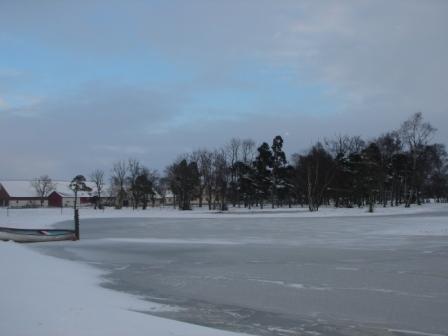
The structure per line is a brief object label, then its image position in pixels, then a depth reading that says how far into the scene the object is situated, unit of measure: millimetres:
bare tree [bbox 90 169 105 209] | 128500
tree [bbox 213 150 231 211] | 92125
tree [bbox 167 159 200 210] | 93812
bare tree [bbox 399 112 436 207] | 79562
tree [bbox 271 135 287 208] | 94188
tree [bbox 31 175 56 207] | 136250
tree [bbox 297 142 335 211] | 75025
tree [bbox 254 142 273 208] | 93750
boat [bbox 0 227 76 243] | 25406
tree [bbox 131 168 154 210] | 106562
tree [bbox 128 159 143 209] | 109431
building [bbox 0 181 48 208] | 134250
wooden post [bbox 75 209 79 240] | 26581
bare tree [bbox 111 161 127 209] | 109162
